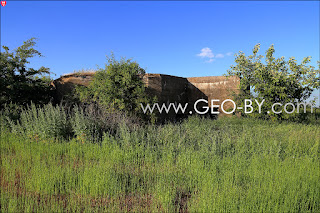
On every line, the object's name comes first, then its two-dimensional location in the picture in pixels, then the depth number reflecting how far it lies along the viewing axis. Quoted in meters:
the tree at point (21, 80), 9.27
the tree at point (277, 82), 9.70
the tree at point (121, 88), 8.55
